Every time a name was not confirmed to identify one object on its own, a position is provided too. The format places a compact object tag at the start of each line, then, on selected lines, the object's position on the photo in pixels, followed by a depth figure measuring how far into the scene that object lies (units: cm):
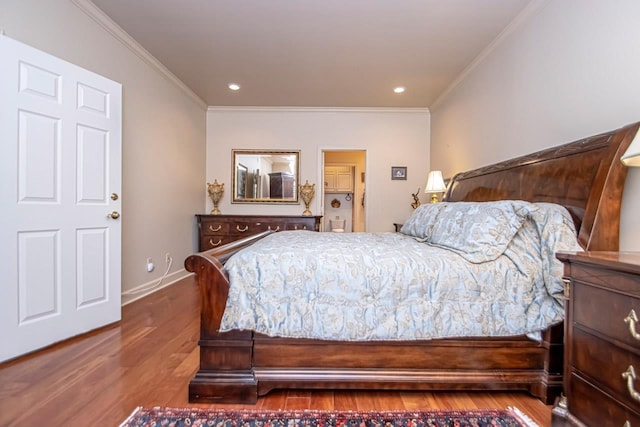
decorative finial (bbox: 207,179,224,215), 467
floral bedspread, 136
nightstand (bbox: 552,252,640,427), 86
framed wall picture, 473
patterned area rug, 122
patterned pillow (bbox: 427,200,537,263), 144
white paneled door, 177
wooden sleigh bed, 136
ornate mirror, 477
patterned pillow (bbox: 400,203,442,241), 217
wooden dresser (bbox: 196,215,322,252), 428
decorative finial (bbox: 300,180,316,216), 468
